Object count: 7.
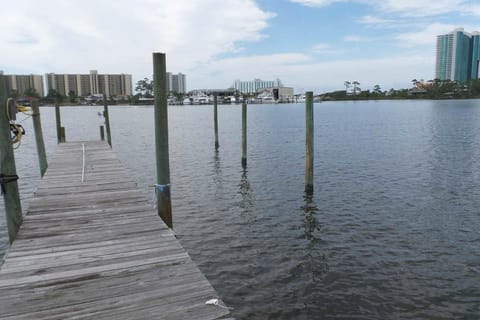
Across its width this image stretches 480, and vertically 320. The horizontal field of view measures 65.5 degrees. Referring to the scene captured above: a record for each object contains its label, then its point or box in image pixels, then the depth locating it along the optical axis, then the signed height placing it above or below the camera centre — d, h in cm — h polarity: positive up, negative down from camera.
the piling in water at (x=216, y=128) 2873 -196
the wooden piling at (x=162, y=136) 733 -67
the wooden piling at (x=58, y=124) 2295 -122
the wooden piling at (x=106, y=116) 2184 -73
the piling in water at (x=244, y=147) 2180 -262
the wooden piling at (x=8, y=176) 652 -125
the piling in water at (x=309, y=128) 1464 -103
